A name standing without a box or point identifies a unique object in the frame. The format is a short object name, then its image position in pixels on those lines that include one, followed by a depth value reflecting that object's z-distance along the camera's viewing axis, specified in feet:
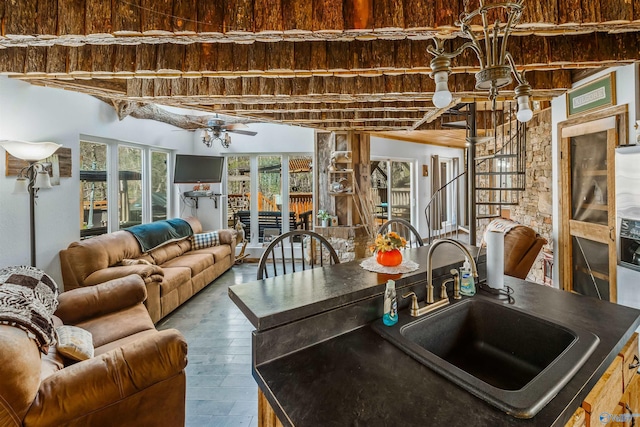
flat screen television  18.31
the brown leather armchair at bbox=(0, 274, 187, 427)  4.07
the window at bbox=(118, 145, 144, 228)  15.33
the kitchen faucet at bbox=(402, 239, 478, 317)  4.36
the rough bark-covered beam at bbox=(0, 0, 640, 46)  4.81
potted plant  17.66
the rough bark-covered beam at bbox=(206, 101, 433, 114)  11.00
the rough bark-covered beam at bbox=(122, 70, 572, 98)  8.69
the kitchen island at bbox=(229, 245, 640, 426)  2.66
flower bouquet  5.48
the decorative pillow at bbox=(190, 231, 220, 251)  17.08
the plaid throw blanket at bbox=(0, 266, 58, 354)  4.84
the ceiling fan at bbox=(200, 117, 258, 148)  15.44
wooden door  8.52
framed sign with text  8.26
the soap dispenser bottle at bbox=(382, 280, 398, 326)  4.16
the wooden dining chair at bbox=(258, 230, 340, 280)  18.16
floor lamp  8.51
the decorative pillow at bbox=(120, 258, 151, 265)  11.68
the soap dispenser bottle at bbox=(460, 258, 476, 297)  5.20
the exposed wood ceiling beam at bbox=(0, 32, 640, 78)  6.84
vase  5.48
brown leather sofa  10.30
